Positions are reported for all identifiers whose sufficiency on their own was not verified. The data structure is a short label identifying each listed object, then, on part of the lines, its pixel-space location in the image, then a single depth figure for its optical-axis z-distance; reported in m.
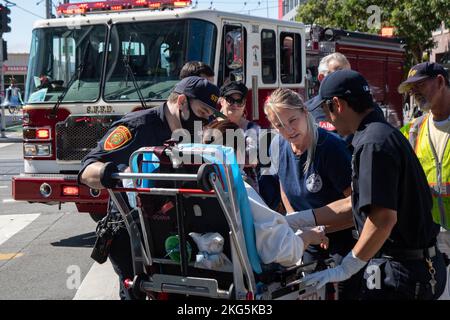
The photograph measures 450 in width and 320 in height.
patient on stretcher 2.94
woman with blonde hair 3.52
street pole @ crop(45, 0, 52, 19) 26.31
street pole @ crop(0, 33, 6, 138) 23.93
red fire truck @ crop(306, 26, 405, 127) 10.27
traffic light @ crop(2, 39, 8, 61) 20.58
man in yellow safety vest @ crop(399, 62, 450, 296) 4.26
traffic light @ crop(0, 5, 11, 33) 18.73
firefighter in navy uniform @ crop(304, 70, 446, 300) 2.77
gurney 2.86
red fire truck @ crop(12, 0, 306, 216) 7.38
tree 23.66
